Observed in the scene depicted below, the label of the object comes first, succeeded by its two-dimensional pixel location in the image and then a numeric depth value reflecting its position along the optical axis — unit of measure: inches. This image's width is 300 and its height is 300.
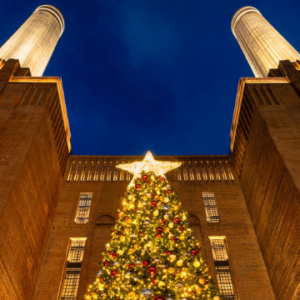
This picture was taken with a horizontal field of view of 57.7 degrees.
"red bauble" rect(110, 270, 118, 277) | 286.8
